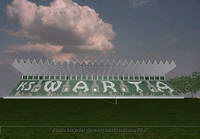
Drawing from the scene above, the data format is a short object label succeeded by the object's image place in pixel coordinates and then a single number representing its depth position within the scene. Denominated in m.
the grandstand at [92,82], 69.12
